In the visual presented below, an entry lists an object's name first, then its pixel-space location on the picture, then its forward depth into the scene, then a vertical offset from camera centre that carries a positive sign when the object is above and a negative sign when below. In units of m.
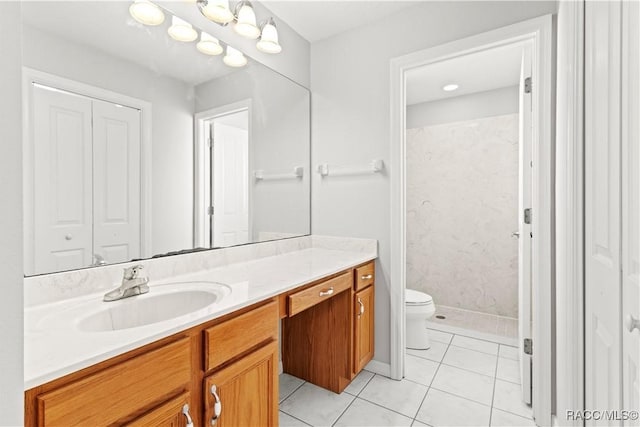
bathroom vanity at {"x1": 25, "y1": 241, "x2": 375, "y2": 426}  0.71 -0.42
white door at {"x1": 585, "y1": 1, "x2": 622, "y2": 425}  0.91 +0.01
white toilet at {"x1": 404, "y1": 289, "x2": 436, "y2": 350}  2.37 -0.84
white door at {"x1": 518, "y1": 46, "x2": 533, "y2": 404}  1.69 -0.13
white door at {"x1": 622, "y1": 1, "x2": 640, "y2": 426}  0.77 +0.02
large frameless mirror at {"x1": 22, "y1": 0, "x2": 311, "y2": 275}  1.11 +0.31
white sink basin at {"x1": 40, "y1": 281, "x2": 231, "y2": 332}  0.99 -0.35
